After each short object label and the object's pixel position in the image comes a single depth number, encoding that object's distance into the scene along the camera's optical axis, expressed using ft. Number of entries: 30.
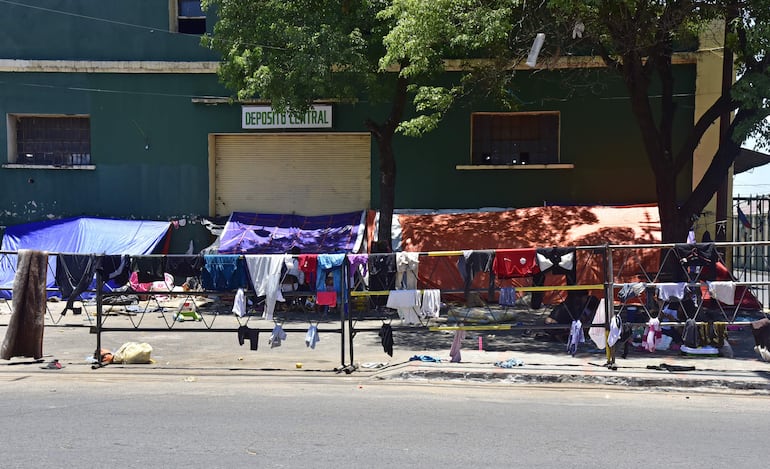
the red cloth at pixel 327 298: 32.27
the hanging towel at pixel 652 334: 31.37
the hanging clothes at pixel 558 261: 32.35
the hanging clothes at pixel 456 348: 32.58
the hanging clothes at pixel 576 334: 32.43
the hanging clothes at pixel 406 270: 32.71
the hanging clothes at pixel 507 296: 33.40
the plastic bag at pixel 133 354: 33.73
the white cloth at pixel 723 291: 30.40
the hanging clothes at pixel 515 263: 32.19
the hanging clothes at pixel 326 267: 33.19
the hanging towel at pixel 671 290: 30.71
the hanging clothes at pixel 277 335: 32.27
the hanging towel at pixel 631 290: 31.19
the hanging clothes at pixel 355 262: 32.86
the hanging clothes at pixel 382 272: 33.09
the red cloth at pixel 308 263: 33.40
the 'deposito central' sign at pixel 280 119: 61.41
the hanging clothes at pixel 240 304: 32.50
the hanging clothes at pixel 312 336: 32.07
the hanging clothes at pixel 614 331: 31.17
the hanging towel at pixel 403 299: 31.96
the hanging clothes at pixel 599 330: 32.55
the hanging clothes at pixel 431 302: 32.01
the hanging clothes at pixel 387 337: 32.17
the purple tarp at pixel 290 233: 56.24
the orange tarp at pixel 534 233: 52.19
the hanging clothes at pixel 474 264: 32.37
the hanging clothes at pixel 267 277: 32.63
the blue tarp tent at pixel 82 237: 58.54
